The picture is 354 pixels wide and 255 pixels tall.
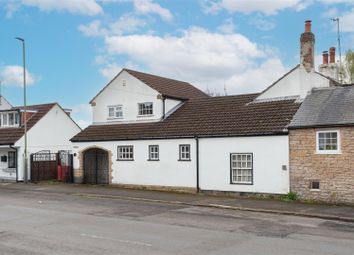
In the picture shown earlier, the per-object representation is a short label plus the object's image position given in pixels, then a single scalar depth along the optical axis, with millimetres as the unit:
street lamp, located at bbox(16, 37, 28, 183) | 30953
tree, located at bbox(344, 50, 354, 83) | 41000
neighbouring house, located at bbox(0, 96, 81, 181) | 33219
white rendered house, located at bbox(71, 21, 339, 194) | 22766
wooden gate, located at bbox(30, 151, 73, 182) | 32094
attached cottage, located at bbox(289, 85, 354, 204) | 19828
